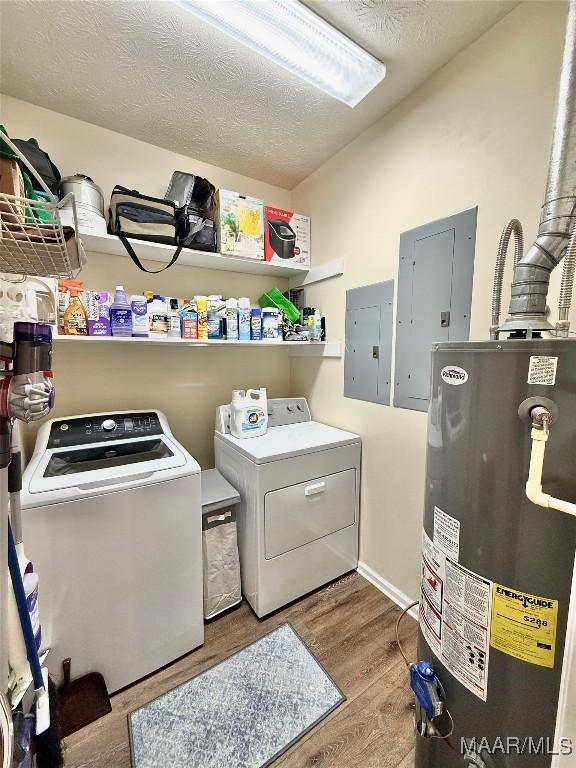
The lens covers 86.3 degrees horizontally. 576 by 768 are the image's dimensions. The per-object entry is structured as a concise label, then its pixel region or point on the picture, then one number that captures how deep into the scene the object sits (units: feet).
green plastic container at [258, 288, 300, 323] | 7.30
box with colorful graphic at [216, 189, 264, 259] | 6.06
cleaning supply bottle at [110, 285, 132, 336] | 5.04
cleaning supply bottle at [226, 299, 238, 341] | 6.13
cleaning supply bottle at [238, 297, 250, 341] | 6.25
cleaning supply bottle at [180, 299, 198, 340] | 5.71
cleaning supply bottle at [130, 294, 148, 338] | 5.20
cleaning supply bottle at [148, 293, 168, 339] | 5.43
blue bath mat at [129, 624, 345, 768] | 3.57
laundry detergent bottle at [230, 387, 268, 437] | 5.98
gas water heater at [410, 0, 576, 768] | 2.13
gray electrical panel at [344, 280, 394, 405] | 5.67
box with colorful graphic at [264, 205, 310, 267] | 6.70
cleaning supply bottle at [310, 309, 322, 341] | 6.91
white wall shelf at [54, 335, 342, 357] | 4.90
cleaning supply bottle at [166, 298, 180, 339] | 5.60
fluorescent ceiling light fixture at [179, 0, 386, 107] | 3.59
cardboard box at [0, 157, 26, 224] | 1.73
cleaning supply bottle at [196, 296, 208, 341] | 5.86
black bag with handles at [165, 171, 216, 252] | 5.65
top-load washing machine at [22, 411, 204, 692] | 3.75
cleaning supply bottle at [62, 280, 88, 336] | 4.78
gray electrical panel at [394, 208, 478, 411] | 4.44
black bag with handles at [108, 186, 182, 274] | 5.15
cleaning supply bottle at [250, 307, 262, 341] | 6.39
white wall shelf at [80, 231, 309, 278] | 5.31
